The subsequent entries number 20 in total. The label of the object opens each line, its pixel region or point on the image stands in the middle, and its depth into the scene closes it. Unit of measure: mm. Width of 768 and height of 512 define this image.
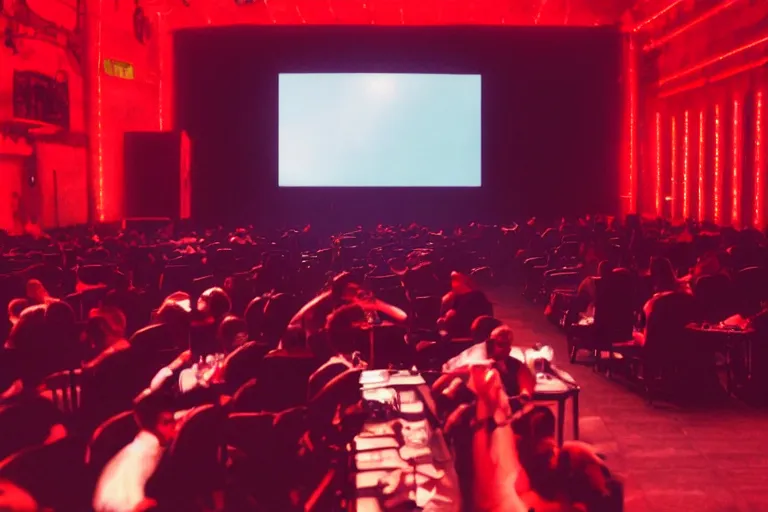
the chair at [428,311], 7945
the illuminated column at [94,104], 15227
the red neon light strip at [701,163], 16188
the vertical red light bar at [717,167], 15336
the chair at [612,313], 7496
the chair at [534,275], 12711
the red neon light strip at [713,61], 13213
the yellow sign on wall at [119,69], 16128
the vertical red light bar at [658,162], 19109
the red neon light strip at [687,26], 14602
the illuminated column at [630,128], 20422
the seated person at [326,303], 5680
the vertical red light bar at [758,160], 13422
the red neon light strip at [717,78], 13248
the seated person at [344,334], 5148
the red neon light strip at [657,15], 17031
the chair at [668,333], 6746
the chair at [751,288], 7910
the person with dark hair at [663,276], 7164
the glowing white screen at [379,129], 19891
